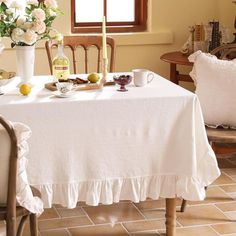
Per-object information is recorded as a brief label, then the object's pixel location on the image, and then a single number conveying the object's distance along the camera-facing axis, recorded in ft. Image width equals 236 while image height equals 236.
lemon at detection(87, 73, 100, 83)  12.72
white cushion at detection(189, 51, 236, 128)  13.94
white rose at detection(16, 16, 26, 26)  11.87
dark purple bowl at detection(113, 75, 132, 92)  12.12
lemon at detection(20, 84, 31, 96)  11.52
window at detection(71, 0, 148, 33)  19.46
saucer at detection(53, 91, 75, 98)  11.44
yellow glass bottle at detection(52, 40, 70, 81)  12.77
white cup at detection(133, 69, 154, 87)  12.46
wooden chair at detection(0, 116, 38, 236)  8.79
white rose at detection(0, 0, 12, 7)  11.97
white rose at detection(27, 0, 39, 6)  12.16
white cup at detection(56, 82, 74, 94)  11.48
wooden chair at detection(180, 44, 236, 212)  13.44
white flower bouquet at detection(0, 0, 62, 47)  11.84
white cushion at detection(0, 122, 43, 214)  8.95
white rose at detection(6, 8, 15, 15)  11.90
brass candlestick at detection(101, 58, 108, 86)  12.61
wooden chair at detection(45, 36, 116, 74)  15.38
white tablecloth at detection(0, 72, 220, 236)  11.06
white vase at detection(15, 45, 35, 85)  12.33
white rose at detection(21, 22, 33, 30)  11.85
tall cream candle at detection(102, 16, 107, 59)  12.38
